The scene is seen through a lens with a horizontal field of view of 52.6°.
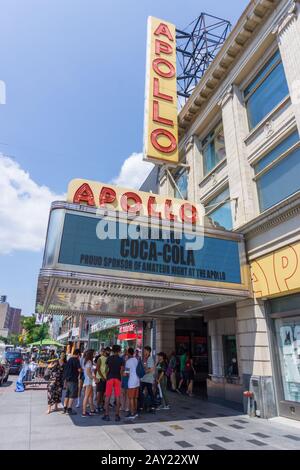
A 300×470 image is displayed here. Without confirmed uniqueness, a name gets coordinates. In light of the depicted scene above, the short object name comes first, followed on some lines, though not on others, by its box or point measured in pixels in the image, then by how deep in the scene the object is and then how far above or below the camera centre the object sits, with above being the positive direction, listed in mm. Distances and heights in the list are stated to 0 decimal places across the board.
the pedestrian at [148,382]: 10469 -994
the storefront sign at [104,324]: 27672 +2538
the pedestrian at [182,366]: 16148 -747
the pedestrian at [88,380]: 9732 -916
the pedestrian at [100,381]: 10758 -1008
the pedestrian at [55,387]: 10388 -1219
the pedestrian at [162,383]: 11219 -1101
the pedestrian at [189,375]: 14883 -1067
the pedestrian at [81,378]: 11437 -1007
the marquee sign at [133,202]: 10008 +4869
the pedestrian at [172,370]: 16109 -939
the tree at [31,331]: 66425 +4056
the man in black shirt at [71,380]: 9812 -924
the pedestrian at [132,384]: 9570 -975
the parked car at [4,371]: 18745 -1333
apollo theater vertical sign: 14930 +12441
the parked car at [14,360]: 29125 -978
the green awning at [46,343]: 28028 +628
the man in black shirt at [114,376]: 9216 -728
